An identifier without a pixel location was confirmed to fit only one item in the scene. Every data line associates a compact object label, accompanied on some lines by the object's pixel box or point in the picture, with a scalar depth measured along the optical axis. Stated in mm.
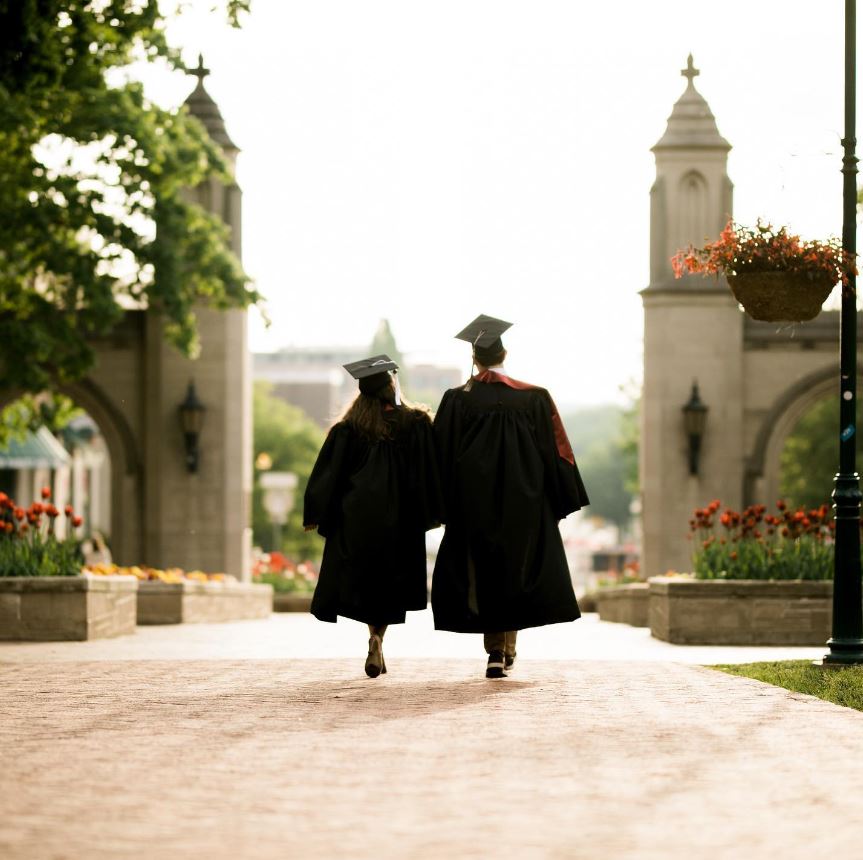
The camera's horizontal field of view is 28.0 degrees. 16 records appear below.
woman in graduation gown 10297
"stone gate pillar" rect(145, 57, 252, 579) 24828
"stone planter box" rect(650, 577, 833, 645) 14805
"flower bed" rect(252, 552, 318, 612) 28422
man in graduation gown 10164
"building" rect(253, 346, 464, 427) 119625
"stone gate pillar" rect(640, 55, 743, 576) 24438
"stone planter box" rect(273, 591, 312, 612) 28375
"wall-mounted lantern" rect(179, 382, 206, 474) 24625
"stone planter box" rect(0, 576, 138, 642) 14711
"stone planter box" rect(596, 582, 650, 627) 20250
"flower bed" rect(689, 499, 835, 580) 15234
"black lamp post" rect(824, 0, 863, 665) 11375
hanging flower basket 11625
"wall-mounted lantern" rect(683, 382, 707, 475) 24328
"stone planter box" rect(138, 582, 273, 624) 19312
